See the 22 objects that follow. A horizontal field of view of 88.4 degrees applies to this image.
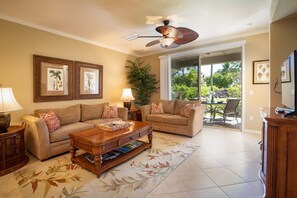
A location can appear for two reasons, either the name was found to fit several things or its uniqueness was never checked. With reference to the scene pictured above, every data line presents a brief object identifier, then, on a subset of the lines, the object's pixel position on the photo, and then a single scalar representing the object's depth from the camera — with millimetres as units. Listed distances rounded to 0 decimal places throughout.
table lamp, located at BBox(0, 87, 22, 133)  2337
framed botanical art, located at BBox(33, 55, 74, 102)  3389
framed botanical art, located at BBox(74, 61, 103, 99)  4156
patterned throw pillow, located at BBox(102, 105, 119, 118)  4150
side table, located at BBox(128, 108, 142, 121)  4887
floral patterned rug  1831
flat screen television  1445
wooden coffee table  2117
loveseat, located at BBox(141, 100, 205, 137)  3887
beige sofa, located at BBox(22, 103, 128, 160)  2584
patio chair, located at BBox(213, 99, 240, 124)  4821
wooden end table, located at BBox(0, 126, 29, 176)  2270
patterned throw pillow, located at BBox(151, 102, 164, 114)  4841
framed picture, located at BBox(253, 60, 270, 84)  3898
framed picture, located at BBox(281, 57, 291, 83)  1628
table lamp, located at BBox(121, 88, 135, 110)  4969
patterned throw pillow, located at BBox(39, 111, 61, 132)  2824
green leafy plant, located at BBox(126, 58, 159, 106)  5574
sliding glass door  5184
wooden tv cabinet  1387
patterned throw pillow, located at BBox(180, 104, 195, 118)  4104
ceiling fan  2578
